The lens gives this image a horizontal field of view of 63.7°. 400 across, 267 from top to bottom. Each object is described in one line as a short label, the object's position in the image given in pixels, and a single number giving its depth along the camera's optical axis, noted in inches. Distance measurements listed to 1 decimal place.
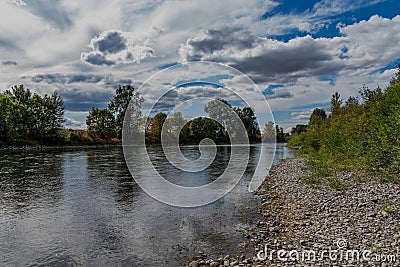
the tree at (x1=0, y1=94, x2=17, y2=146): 2474.5
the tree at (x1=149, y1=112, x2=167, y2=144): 3010.6
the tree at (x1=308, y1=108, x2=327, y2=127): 3490.9
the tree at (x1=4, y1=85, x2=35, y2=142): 2610.7
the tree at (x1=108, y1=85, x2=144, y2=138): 3735.2
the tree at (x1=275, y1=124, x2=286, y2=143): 4835.9
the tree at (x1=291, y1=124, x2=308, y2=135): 4319.9
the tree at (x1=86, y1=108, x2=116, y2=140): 3563.0
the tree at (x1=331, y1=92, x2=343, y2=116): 1512.7
